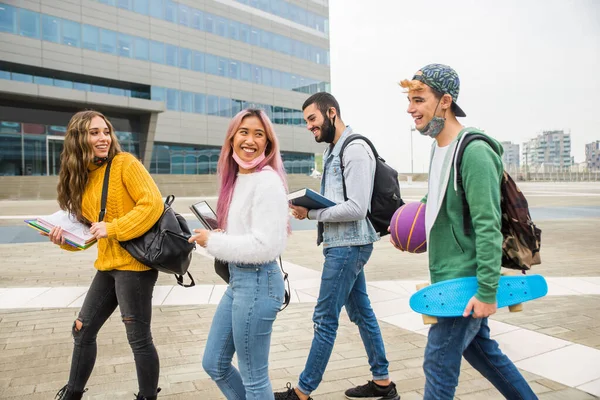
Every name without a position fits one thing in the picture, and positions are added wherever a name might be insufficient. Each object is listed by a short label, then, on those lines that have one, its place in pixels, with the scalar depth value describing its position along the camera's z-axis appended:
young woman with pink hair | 2.39
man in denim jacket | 3.19
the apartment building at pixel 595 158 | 188.38
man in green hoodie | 2.20
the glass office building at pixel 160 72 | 36.25
